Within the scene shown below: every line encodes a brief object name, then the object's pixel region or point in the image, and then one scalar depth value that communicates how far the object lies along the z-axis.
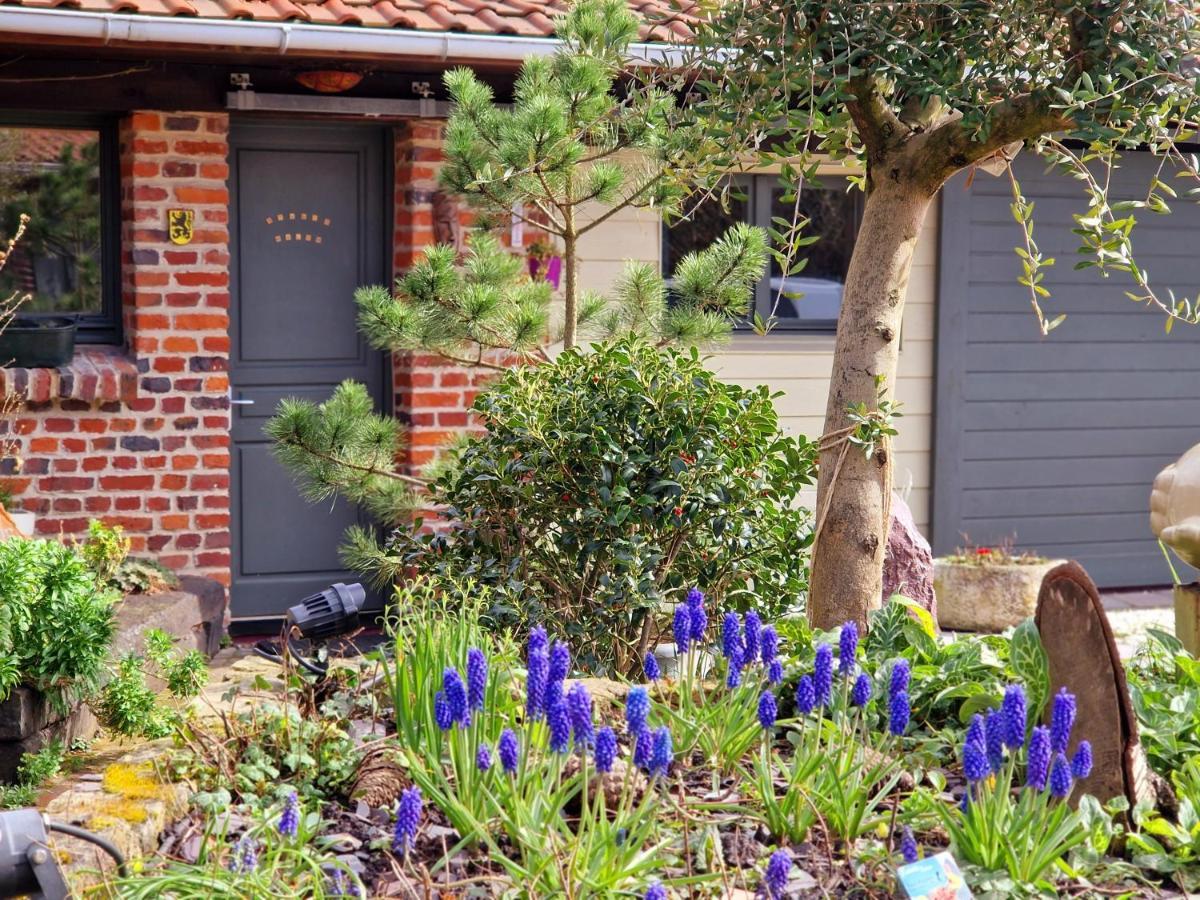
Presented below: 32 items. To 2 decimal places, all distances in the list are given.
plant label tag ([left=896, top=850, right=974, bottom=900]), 2.33
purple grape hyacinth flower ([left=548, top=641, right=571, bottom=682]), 2.52
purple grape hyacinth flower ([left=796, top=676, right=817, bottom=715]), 2.71
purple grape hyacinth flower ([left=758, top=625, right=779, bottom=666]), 2.88
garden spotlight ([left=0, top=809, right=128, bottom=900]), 2.24
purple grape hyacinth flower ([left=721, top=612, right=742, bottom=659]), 2.85
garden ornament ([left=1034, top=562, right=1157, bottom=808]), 2.75
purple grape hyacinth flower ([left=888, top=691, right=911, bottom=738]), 2.65
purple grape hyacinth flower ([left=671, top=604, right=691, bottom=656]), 2.89
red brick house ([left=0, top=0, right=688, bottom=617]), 6.07
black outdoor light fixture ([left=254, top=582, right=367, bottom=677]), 3.53
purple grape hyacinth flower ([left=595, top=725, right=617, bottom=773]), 2.36
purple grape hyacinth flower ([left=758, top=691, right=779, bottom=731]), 2.64
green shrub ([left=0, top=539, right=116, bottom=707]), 3.61
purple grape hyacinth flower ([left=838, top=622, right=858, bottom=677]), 2.80
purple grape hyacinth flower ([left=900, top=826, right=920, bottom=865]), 2.46
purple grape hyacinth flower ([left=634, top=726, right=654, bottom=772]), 2.47
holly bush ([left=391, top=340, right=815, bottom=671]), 3.95
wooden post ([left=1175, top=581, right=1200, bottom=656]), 4.12
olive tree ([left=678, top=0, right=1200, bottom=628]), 3.30
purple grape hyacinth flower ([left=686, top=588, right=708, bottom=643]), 2.93
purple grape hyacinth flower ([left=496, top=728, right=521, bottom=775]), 2.39
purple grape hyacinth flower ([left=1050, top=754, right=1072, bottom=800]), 2.48
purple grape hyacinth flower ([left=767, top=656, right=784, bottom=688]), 2.81
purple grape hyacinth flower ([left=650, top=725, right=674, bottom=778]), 2.39
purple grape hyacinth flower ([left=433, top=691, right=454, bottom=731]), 2.49
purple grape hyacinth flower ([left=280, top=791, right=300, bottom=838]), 2.36
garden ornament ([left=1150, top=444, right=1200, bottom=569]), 4.05
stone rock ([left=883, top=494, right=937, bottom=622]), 5.75
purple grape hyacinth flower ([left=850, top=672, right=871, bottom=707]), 2.68
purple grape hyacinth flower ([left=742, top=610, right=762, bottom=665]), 2.88
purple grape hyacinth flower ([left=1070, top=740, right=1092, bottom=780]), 2.48
